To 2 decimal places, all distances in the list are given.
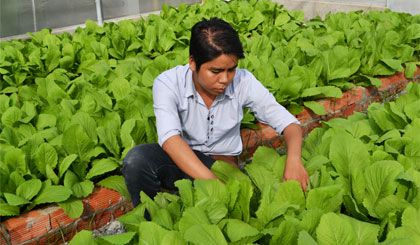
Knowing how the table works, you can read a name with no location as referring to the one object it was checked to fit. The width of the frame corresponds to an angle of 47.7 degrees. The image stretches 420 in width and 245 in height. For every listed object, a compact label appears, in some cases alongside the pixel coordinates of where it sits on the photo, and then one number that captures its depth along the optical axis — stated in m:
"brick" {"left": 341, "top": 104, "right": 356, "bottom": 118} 3.90
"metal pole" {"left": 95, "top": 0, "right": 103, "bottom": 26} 7.46
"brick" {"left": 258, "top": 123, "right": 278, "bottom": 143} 3.38
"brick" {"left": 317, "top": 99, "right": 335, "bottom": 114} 3.76
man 2.08
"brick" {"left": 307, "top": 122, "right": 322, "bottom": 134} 3.70
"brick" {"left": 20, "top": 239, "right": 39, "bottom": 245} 2.44
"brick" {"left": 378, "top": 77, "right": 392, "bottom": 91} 4.31
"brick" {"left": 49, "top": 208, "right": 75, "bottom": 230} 2.50
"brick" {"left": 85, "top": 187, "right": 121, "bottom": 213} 2.62
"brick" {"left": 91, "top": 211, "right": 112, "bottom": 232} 2.67
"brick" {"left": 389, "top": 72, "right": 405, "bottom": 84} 4.44
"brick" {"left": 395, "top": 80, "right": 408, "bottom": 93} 4.50
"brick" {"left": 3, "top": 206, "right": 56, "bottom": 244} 2.40
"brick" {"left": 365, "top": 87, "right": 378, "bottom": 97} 4.17
